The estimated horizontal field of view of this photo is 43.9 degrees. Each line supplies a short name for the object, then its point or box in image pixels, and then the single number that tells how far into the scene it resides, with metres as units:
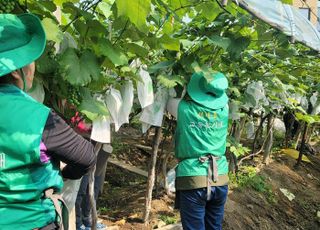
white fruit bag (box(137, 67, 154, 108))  2.56
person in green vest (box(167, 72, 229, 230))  2.98
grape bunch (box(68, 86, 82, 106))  1.78
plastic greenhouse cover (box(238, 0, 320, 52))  2.18
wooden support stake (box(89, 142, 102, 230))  2.63
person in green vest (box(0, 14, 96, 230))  1.33
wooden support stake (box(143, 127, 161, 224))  3.84
